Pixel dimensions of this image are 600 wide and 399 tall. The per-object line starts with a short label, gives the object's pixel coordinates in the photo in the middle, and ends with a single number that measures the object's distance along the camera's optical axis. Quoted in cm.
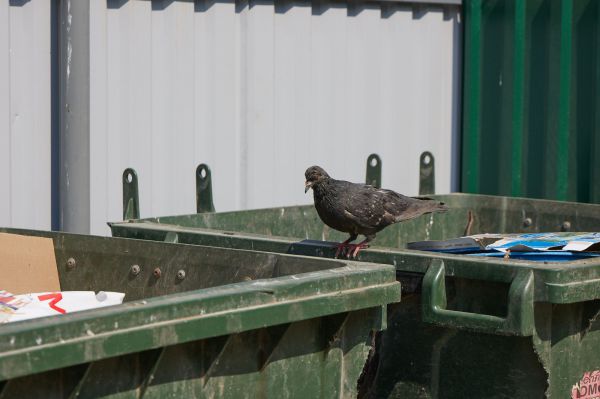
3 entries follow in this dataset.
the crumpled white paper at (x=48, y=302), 616
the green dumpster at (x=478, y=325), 659
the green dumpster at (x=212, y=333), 459
